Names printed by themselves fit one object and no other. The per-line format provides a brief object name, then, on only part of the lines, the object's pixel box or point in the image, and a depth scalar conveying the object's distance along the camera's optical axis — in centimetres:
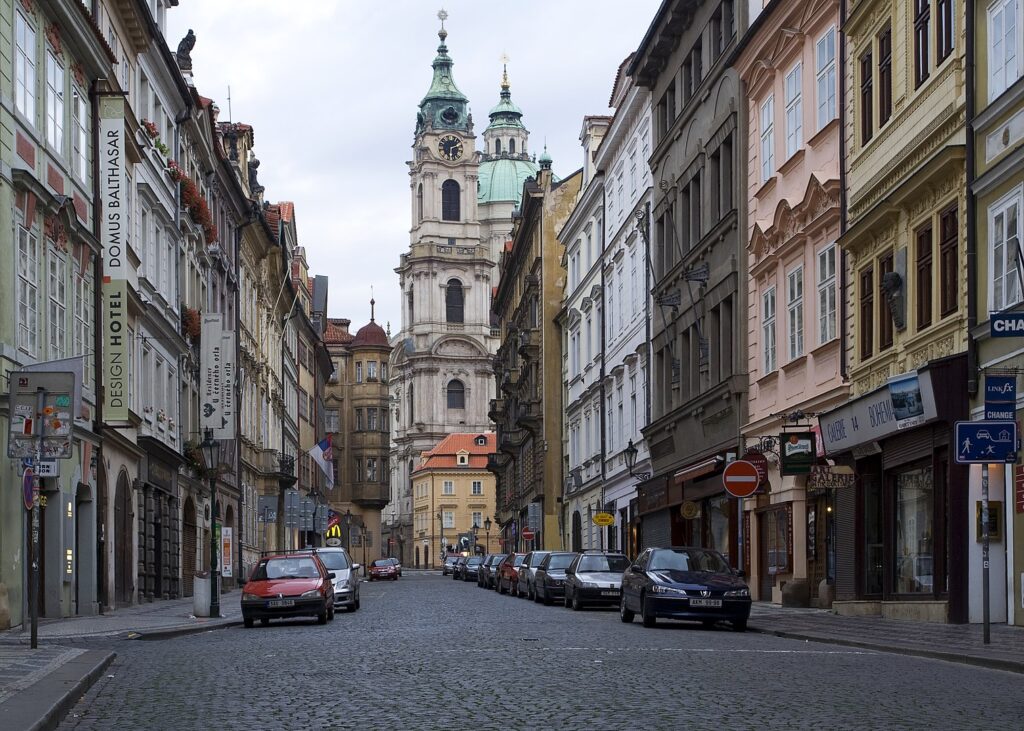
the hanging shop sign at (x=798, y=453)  3119
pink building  3206
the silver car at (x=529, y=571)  4678
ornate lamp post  3312
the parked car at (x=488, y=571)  6612
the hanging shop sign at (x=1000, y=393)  1905
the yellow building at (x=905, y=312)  2509
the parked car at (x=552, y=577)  4200
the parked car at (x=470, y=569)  8578
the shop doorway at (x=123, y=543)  3822
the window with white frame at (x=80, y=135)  3092
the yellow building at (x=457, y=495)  17400
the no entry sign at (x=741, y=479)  2859
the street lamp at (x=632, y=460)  5144
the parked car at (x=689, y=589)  2634
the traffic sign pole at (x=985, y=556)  1934
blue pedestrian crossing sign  1945
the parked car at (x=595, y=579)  3700
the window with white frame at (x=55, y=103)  2872
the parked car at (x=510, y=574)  5216
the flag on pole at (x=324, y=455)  7125
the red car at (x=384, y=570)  9500
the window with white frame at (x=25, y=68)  2642
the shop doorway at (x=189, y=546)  5009
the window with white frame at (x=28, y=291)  2655
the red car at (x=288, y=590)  3031
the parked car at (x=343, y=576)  3819
